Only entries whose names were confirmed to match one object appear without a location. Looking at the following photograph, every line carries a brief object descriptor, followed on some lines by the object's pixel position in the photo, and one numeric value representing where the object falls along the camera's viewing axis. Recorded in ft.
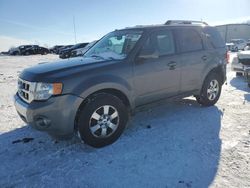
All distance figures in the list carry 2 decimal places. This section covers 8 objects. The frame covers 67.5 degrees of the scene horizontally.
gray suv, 8.73
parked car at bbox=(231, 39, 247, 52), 77.25
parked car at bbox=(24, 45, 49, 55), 94.15
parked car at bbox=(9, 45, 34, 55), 93.05
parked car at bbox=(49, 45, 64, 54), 100.73
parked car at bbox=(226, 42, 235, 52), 76.43
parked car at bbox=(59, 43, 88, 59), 59.14
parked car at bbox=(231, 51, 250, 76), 20.73
